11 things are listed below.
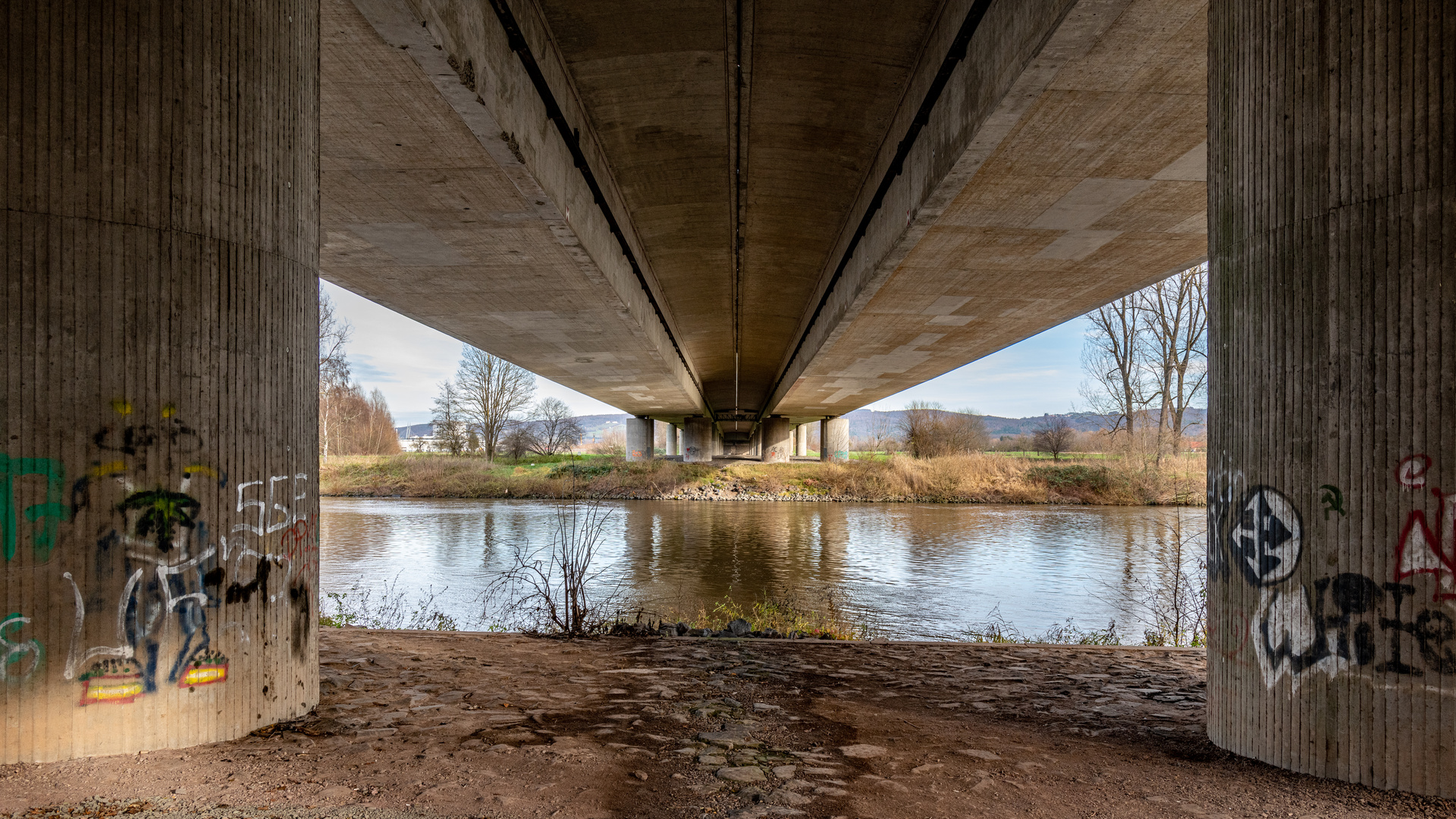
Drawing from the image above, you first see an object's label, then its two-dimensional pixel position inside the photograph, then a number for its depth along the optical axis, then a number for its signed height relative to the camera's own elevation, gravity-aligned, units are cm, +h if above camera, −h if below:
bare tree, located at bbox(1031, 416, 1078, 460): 5728 -93
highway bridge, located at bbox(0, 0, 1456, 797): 360 +51
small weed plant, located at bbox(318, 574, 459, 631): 991 -284
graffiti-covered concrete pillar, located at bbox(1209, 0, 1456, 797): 351 +13
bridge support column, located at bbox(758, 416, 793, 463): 4784 -102
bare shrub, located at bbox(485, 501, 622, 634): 830 -287
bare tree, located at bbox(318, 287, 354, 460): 4803 +222
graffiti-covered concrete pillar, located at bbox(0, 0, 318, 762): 373 +19
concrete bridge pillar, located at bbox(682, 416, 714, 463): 4712 -98
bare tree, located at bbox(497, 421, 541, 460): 5669 -138
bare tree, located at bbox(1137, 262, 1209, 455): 3525 +358
